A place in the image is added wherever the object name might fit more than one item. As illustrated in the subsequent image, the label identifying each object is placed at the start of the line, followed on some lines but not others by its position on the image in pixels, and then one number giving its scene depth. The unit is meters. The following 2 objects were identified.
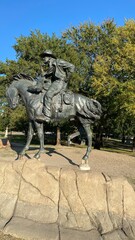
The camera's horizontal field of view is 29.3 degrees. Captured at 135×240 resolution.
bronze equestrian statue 8.16
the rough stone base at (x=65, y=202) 5.18
